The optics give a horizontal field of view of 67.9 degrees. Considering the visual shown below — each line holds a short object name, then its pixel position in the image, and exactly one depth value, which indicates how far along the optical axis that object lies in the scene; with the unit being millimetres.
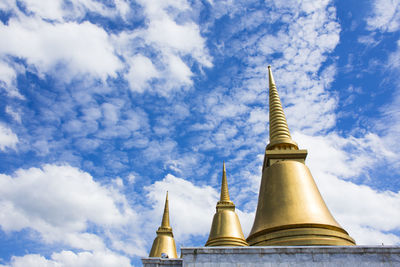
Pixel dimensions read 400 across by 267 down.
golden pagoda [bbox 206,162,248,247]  20125
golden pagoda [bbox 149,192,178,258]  27156
